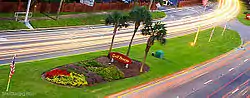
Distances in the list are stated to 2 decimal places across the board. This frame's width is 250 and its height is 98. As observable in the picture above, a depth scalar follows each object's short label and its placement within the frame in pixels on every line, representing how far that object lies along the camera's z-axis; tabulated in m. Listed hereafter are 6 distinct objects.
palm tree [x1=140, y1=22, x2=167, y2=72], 50.50
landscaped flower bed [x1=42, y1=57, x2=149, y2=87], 42.31
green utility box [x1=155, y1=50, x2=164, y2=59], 61.38
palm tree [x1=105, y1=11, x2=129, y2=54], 52.84
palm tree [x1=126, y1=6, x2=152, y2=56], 51.62
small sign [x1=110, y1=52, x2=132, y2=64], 51.59
